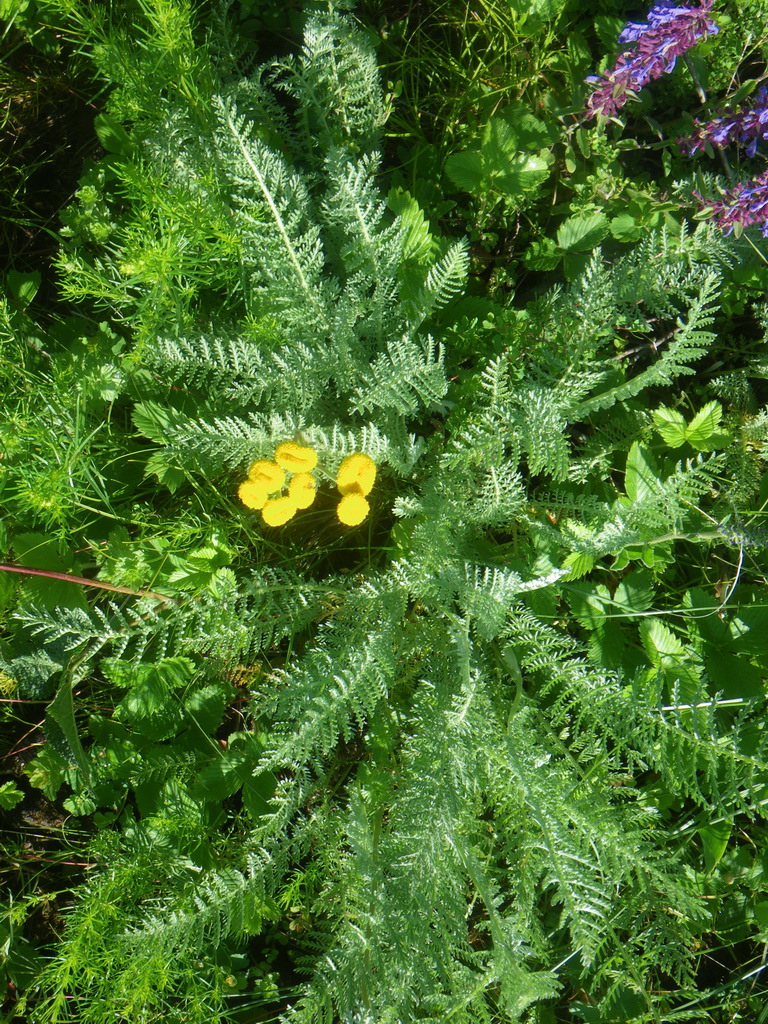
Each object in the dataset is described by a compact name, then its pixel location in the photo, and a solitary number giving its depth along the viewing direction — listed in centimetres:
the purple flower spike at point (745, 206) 49
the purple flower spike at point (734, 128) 51
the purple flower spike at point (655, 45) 47
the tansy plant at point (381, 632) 46
